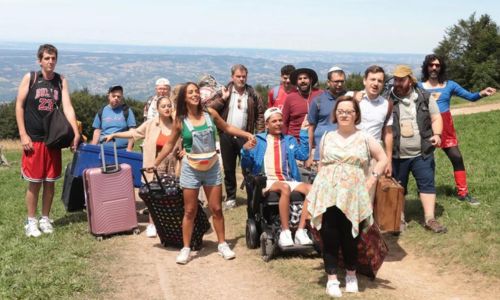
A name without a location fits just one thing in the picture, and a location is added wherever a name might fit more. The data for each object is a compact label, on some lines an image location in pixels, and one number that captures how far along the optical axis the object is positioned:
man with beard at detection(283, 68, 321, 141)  7.83
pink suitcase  7.11
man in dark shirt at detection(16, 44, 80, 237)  7.04
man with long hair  7.61
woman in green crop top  6.20
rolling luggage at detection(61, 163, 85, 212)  8.00
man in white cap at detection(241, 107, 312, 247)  6.53
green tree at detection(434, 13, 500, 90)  50.09
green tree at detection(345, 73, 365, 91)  60.08
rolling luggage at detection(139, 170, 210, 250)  6.63
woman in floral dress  4.89
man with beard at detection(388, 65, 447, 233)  6.62
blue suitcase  7.88
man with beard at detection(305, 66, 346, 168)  6.85
